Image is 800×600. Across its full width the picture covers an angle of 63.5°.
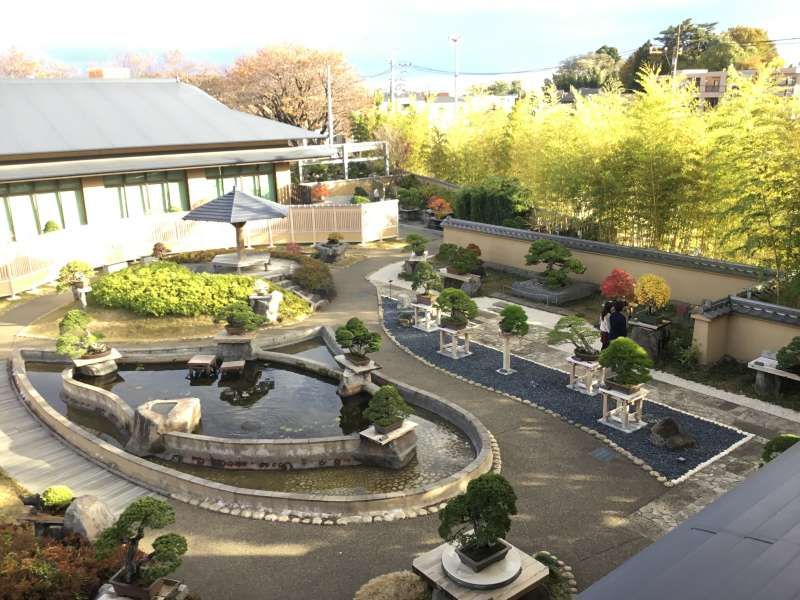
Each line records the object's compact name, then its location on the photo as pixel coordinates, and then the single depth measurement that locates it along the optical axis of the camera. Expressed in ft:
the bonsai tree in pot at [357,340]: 39.96
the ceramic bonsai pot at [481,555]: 21.38
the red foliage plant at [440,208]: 89.40
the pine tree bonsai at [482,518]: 21.12
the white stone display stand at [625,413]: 34.37
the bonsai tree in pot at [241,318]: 46.03
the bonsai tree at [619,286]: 46.42
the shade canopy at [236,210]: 61.36
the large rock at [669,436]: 32.30
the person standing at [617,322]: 40.93
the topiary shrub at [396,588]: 21.85
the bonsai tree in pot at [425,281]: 52.70
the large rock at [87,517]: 24.79
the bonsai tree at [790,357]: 36.09
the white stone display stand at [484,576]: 20.83
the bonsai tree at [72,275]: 56.65
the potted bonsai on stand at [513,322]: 41.11
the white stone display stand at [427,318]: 51.96
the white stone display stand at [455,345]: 45.92
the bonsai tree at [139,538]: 21.11
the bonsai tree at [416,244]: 65.05
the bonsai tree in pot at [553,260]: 57.21
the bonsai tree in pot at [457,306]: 45.42
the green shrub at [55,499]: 26.66
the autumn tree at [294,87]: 147.02
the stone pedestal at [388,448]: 32.01
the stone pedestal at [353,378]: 40.34
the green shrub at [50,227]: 72.02
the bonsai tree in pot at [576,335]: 38.81
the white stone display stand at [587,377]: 38.55
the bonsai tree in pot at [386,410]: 32.12
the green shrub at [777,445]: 23.99
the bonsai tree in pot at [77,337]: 42.96
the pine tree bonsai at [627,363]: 33.96
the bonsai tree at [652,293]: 45.70
